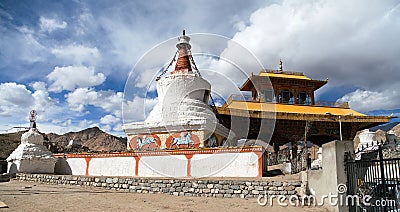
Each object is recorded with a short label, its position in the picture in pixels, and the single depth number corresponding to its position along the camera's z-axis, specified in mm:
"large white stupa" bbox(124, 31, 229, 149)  17250
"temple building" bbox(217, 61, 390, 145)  22109
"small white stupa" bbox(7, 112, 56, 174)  18281
